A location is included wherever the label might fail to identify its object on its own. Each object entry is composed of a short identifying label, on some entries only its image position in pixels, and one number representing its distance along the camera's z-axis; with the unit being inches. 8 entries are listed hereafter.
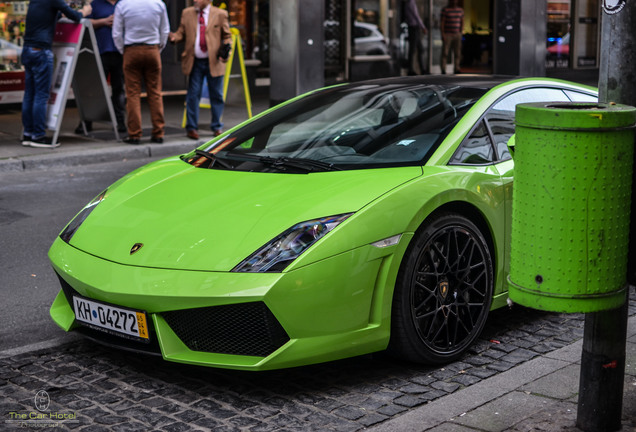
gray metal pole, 139.8
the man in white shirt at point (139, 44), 435.2
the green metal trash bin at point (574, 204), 126.1
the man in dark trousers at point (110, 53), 472.1
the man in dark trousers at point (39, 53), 424.5
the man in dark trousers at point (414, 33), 796.6
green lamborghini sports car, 154.6
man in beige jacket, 467.2
